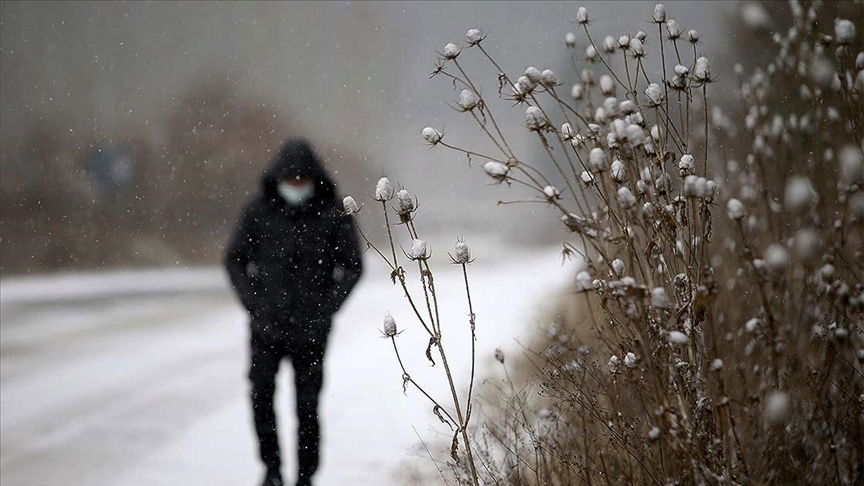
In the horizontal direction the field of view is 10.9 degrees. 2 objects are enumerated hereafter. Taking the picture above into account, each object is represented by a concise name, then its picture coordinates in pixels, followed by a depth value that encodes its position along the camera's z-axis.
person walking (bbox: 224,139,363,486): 21.99
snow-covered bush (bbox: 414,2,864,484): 15.86
